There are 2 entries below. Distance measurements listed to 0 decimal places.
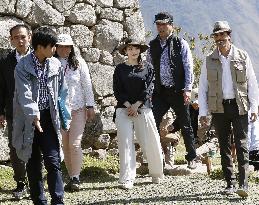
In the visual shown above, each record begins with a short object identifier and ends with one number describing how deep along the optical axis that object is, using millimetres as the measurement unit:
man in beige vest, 12953
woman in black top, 14539
